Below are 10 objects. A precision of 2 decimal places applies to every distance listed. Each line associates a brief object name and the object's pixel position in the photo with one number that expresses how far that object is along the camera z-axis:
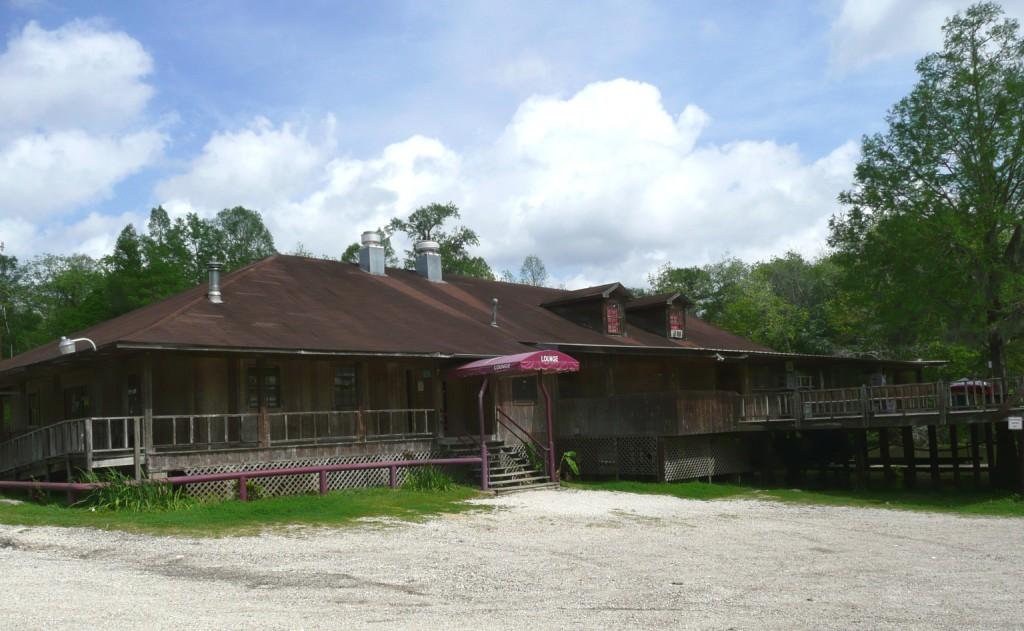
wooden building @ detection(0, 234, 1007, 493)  20.88
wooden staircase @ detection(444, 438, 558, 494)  23.53
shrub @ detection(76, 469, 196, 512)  17.84
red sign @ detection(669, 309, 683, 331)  35.53
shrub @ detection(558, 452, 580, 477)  25.98
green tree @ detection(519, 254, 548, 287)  85.44
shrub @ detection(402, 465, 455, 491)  22.17
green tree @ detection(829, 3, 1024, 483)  26.72
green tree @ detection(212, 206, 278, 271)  60.91
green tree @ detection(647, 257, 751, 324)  75.56
